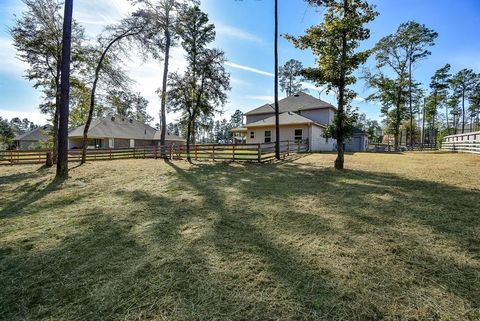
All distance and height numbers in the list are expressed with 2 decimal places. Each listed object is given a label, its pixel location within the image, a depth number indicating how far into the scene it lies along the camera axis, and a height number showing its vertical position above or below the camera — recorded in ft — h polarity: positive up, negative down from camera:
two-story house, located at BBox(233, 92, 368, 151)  72.82 +7.73
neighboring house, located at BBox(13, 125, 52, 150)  133.90 +5.35
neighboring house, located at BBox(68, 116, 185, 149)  101.24 +6.33
